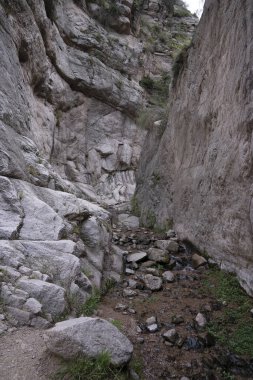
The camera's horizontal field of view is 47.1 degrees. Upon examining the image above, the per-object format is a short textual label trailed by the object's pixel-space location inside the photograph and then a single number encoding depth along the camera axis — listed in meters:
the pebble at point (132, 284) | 6.39
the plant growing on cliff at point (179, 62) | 11.94
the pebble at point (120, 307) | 5.37
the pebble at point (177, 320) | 5.09
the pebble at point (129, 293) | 5.99
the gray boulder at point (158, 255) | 7.81
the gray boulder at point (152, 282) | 6.41
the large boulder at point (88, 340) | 3.12
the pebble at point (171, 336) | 4.53
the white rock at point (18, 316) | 3.53
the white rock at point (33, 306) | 3.70
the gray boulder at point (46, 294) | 3.91
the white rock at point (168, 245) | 8.74
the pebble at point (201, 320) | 5.02
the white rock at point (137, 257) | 7.87
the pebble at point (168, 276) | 6.85
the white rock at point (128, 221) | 13.11
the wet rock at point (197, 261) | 7.41
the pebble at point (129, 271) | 7.13
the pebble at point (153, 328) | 4.80
